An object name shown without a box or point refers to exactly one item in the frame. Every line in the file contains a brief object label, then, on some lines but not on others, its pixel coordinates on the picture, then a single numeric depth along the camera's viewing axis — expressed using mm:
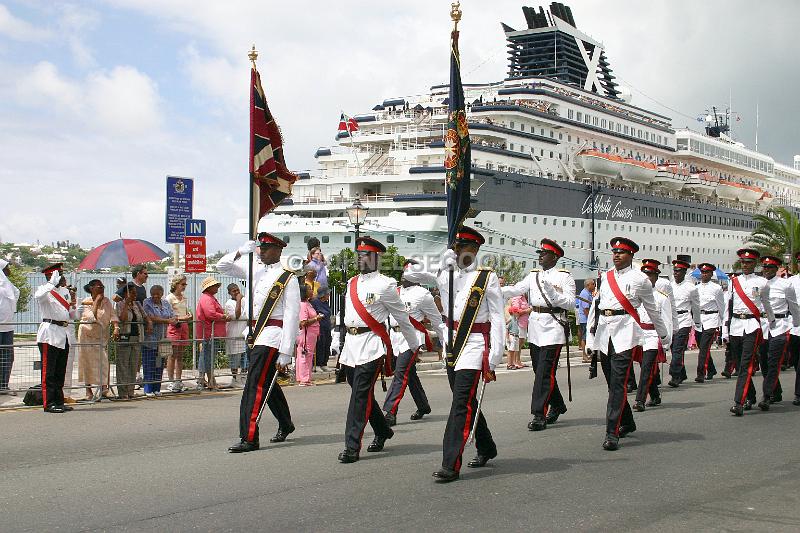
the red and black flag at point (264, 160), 10789
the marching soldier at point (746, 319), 11469
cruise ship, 41469
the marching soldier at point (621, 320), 9086
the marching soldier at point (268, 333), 8562
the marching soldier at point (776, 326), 11914
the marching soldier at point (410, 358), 10367
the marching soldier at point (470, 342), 7359
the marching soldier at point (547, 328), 10156
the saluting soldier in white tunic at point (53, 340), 11500
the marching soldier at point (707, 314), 15680
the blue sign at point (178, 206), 16531
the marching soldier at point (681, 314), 15297
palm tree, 54578
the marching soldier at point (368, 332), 8266
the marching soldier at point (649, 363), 11938
